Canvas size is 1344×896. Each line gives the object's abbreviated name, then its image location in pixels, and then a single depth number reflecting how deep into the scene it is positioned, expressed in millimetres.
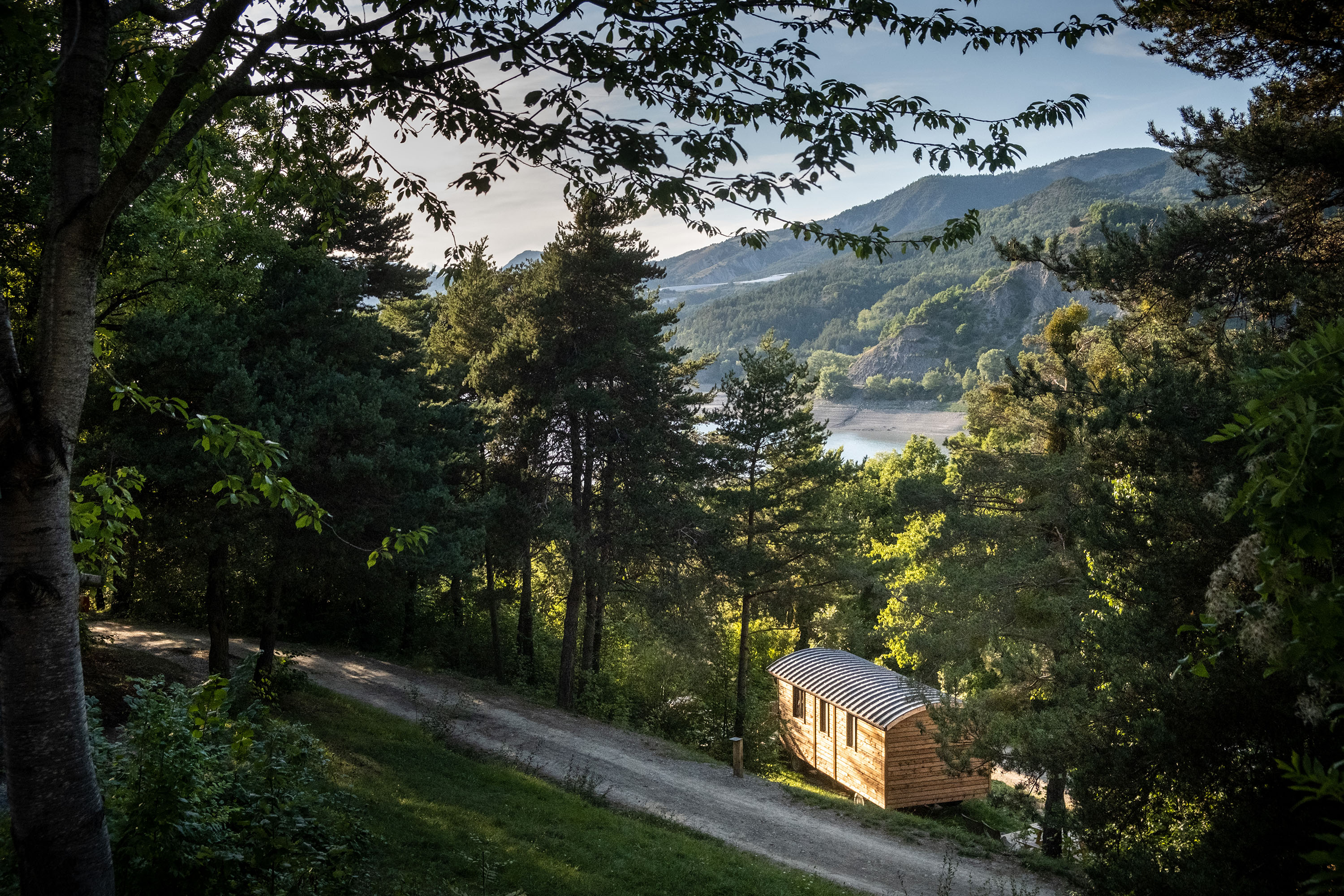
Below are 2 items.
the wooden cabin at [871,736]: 19078
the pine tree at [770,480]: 21734
